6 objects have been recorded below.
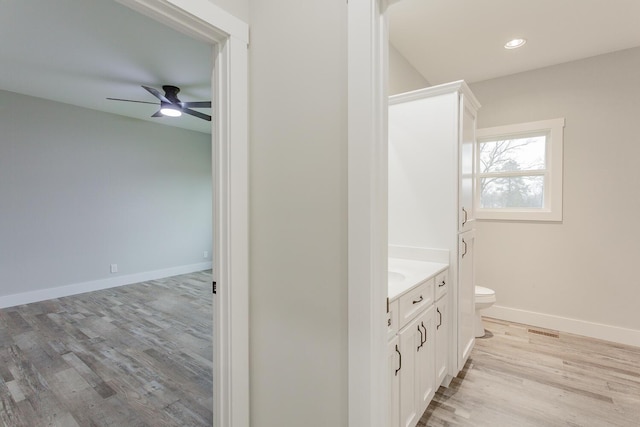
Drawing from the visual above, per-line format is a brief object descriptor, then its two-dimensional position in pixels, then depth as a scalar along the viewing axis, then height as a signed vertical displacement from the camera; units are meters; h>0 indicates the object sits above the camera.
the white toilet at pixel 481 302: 2.83 -0.91
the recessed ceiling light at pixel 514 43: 2.63 +1.50
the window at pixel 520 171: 3.10 +0.41
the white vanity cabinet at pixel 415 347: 1.40 -0.76
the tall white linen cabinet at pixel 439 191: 2.13 +0.13
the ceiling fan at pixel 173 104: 3.26 +1.19
